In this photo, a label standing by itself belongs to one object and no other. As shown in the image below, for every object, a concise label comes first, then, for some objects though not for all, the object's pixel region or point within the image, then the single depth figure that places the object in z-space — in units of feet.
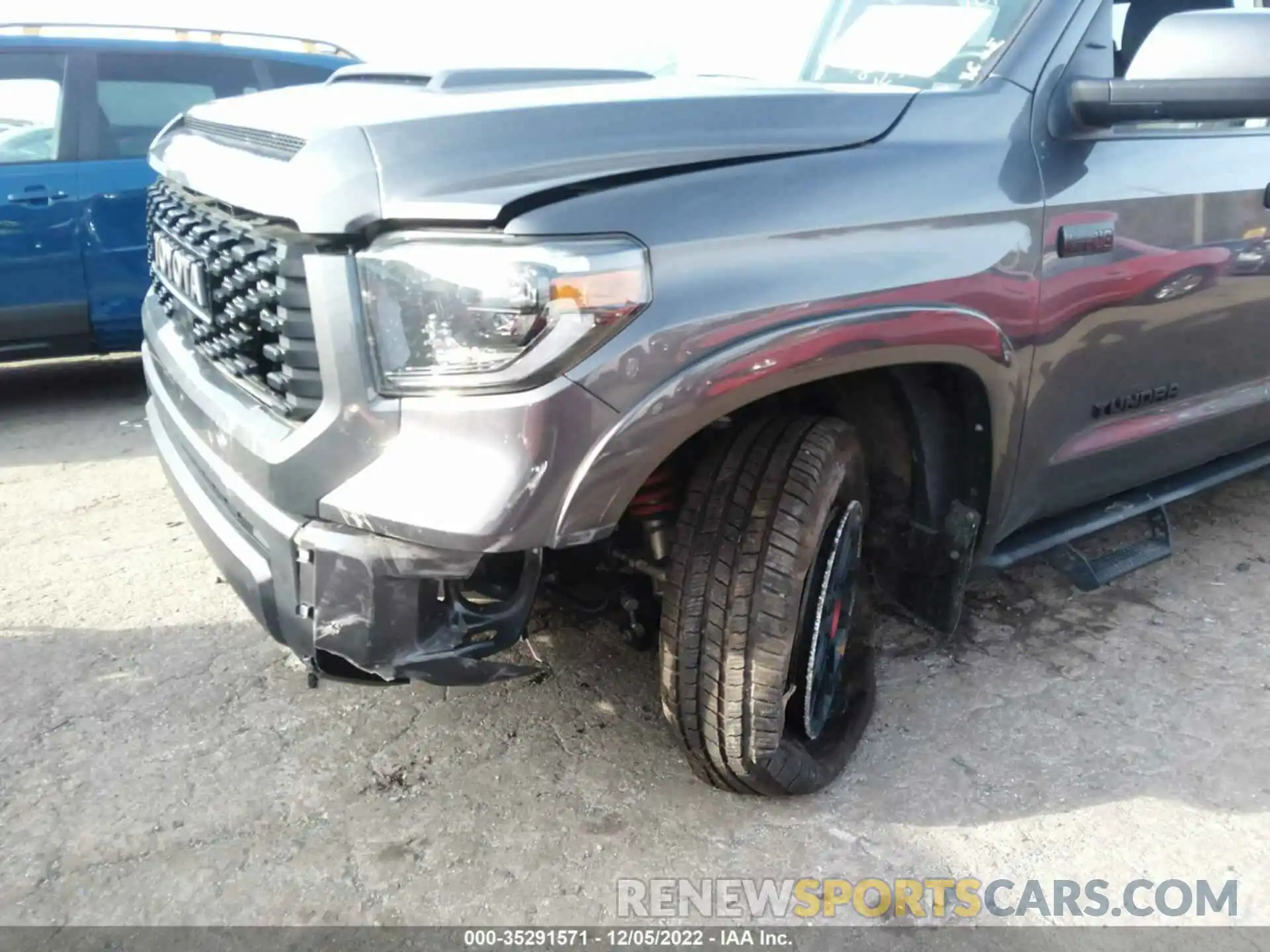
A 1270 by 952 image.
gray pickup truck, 5.28
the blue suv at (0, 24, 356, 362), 15.65
